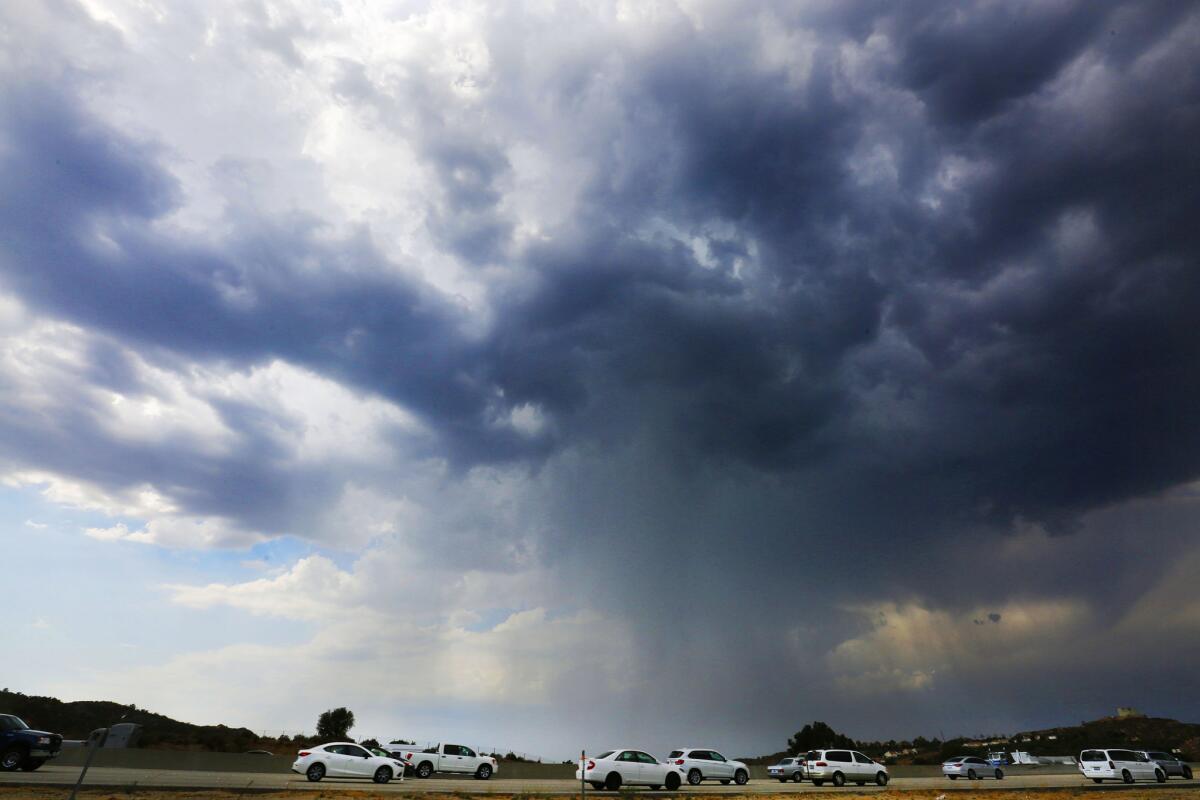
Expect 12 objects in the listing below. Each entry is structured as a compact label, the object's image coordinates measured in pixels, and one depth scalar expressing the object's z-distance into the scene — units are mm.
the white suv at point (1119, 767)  42156
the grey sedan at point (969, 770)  52219
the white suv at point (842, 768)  43094
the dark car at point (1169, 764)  45000
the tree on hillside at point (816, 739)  111369
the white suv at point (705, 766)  39312
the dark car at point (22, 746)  31422
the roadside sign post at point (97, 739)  18784
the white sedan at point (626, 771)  34281
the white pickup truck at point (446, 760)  42562
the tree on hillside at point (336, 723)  102438
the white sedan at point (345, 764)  34719
